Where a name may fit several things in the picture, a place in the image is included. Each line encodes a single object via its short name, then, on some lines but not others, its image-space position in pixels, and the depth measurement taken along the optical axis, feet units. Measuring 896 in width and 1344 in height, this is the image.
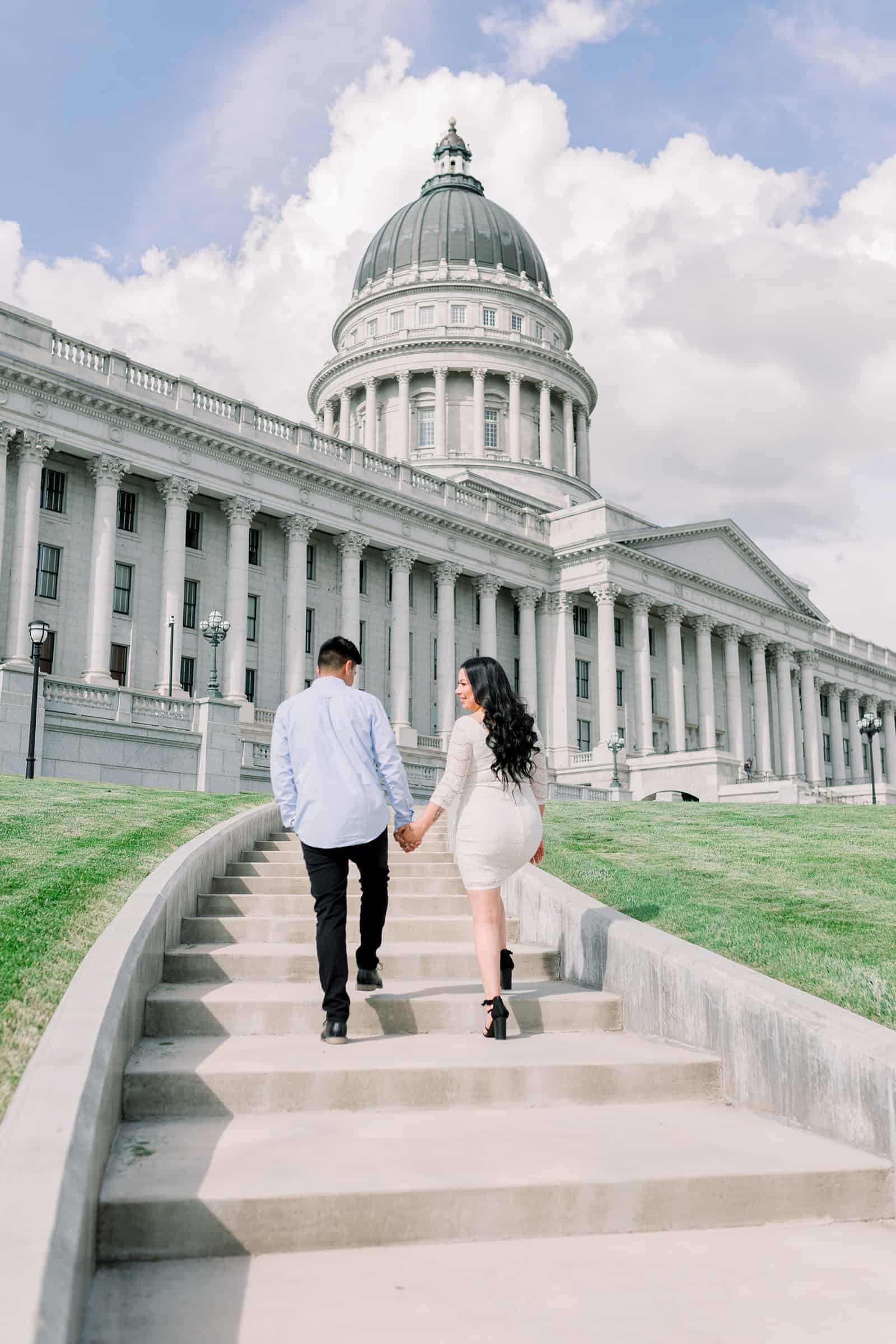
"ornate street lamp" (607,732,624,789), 165.89
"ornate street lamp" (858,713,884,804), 151.33
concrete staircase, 13.26
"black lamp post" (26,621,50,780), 81.51
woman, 22.49
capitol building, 128.26
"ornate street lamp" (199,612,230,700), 107.45
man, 21.76
